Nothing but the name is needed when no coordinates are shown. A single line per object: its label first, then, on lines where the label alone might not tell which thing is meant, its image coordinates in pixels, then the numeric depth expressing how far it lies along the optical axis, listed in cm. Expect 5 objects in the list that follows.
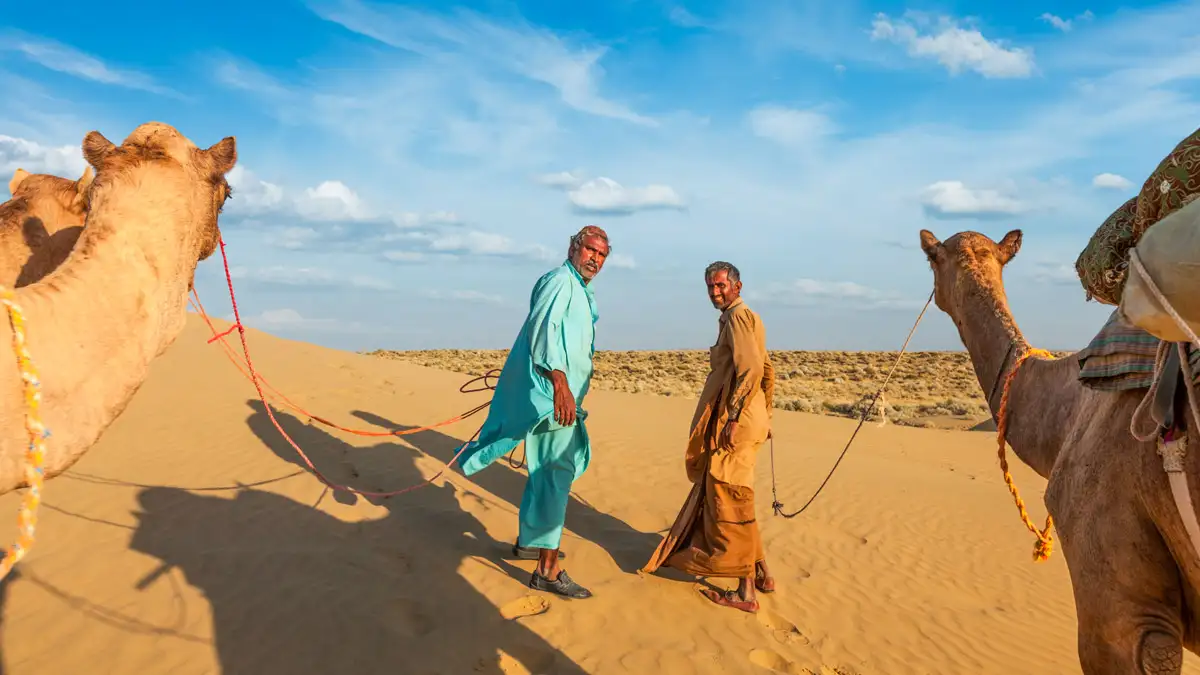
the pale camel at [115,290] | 229
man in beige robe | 559
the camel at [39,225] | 353
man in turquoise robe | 544
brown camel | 237
